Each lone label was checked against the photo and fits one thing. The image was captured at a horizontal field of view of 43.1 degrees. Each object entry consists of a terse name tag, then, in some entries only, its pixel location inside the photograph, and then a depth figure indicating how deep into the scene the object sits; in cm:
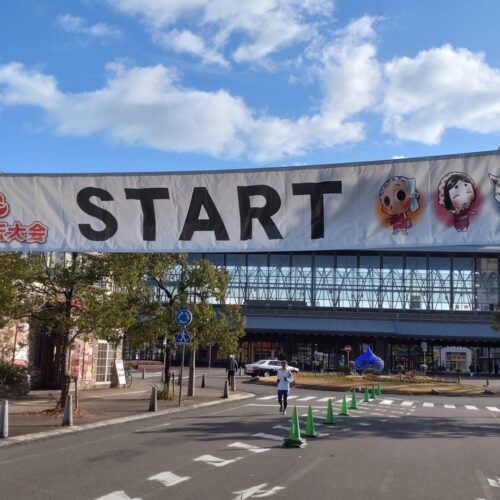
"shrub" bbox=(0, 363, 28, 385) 2236
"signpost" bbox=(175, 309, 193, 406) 2059
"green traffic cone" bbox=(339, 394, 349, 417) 2019
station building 7138
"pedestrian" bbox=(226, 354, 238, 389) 3139
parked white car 4966
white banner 784
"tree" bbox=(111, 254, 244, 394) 2407
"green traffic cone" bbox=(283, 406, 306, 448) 1242
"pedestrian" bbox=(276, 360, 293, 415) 2030
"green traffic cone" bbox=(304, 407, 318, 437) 1421
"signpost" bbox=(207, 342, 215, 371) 2575
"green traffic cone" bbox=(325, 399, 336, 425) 1733
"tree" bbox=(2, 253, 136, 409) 1727
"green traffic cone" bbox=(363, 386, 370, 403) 2742
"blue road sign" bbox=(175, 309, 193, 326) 2057
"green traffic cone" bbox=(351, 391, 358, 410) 2314
